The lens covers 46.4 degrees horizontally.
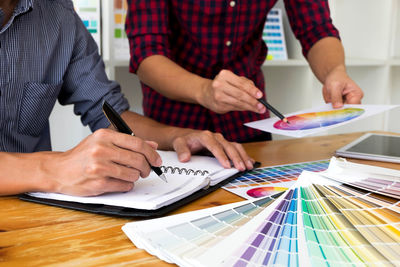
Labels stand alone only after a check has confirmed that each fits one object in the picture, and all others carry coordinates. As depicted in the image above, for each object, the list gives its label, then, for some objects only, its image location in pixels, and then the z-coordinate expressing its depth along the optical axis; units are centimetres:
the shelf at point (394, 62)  264
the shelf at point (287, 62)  233
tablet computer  116
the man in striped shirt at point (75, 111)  75
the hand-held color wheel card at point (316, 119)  102
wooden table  57
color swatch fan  52
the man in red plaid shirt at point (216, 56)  120
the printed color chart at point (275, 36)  246
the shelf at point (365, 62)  257
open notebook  71
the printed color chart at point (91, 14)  191
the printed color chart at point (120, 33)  204
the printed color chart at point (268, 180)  84
